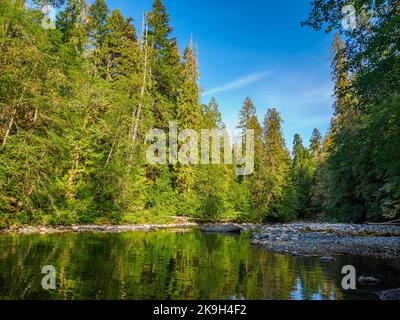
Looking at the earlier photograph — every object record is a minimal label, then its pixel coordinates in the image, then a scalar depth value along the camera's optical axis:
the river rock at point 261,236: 19.14
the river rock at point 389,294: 6.63
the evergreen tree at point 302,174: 56.59
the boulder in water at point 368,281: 8.14
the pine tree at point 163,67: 38.59
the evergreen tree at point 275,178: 46.00
